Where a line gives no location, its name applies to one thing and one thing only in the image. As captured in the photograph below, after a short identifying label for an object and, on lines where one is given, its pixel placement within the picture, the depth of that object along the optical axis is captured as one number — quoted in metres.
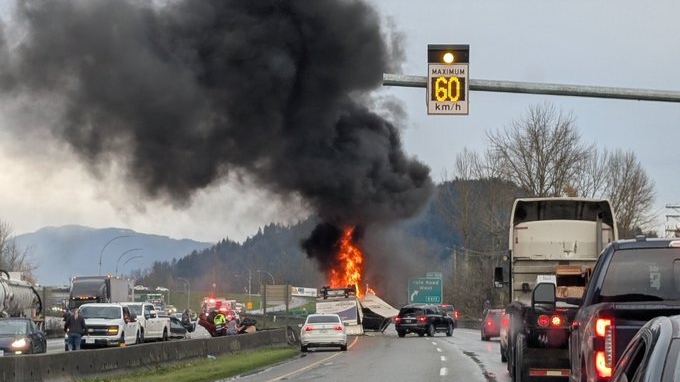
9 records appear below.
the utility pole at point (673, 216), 83.28
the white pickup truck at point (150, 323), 43.31
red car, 50.47
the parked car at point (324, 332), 39.75
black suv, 55.69
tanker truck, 45.09
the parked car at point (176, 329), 51.23
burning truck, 56.41
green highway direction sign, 81.25
